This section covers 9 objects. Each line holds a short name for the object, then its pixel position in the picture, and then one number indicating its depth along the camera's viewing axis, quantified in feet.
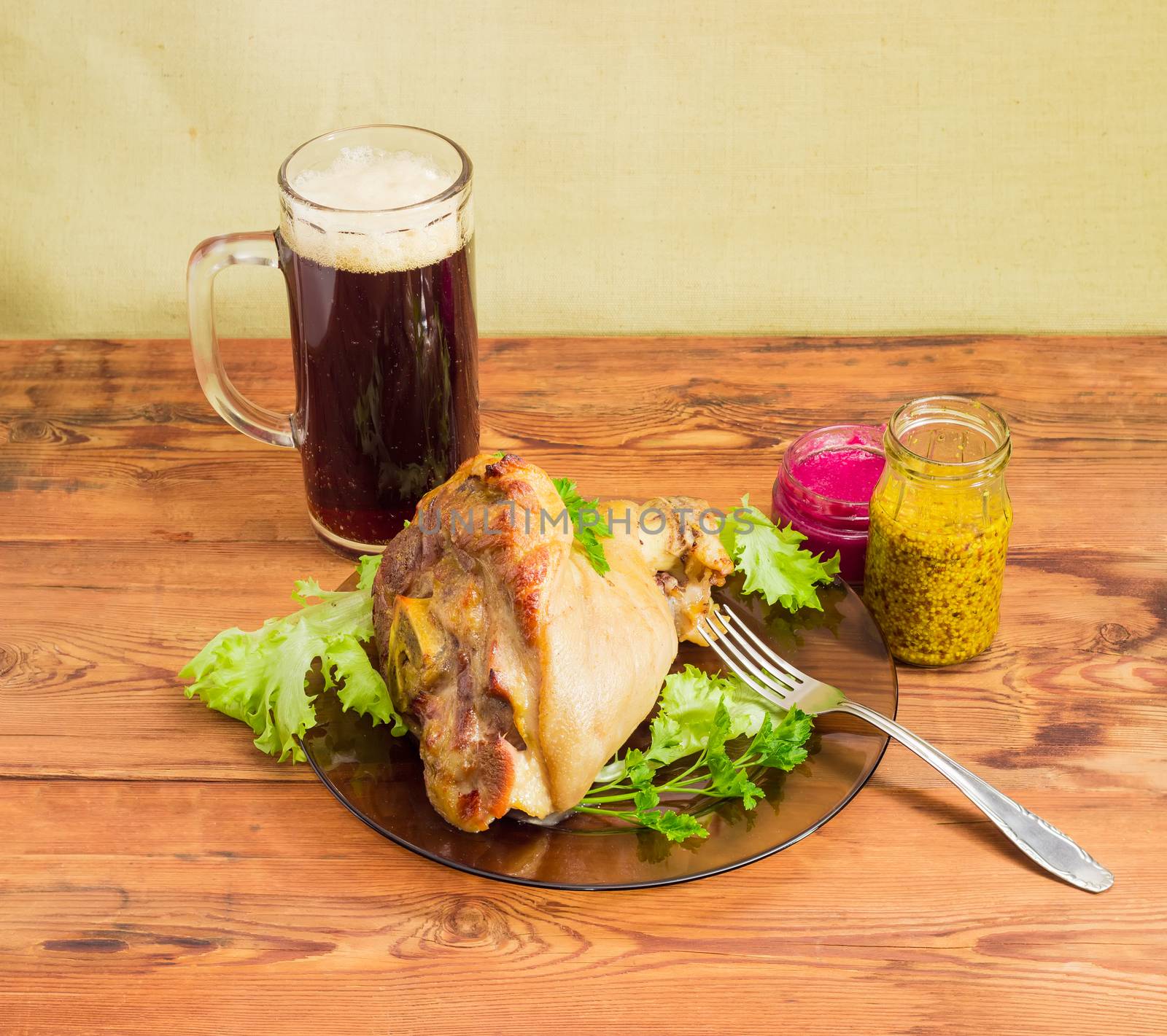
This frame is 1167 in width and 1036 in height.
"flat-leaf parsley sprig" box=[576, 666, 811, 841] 2.91
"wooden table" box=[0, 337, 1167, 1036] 2.82
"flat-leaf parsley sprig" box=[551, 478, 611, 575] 3.05
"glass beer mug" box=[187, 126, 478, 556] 3.21
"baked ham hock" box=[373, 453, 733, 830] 2.87
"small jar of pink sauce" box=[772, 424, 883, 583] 3.40
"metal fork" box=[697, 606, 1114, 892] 2.94
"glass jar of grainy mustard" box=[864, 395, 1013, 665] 3.16
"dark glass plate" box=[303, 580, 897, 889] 2.84
